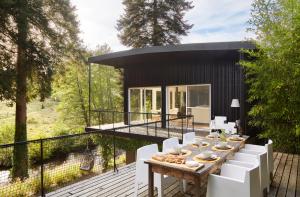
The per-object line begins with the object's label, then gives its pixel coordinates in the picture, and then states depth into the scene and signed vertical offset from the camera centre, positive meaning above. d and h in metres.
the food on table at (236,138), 4.32 -0.73
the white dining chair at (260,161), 3.04 -0.85
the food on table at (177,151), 3.24 -0.74
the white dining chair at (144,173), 3.02 -1.01
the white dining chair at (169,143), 3.87 -0.75
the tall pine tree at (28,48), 8.23 +2.27
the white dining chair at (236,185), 2.31 -0.90
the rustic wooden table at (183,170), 2.55 -0.84
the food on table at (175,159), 2.84 -0.75
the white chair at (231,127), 5.56 -0.72
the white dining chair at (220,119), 7.45 -0.63
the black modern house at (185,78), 7.20 +0.91
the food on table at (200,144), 3.86 -0.75
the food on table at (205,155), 2.99 -0.72
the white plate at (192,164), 2.66 -0.76
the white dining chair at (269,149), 3.52 -0.86
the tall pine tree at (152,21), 16.61 +6.00
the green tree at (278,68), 4.16 +0.65
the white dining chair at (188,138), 4.57 -0.77
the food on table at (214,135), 4.64 -0.71
